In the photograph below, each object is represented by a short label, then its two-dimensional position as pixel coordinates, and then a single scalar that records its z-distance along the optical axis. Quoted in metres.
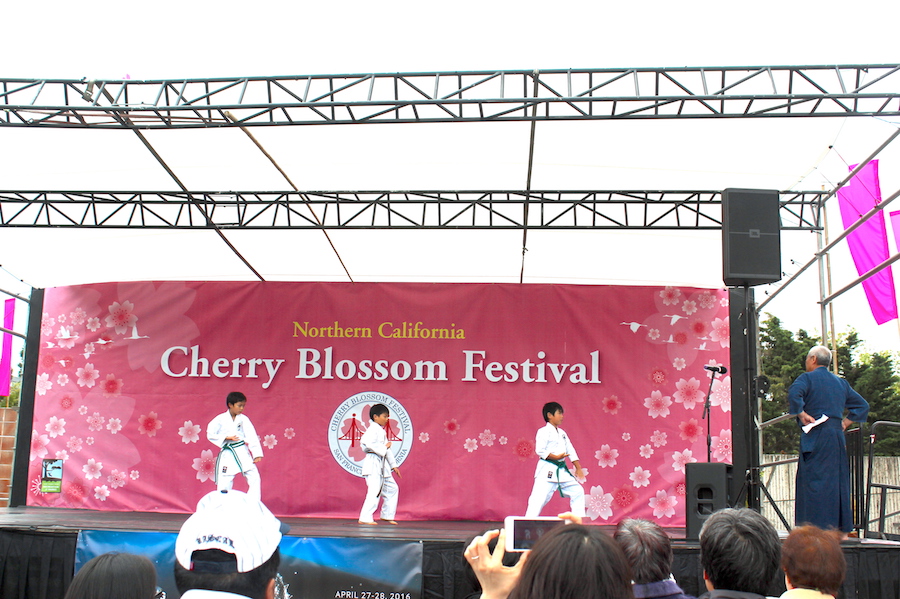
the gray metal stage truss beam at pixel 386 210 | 7.03
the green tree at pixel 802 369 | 20.69
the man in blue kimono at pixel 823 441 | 4.89
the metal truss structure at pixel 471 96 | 4.90
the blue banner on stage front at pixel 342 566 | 4.72
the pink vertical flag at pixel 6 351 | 8.47
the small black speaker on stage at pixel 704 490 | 5.14
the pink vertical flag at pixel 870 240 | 5.90
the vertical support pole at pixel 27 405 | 8.19
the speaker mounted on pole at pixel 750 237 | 5.20
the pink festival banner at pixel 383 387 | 7.91
